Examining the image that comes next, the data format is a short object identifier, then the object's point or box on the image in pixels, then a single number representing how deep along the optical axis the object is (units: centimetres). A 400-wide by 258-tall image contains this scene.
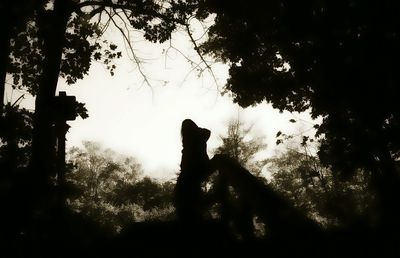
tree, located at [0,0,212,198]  807
